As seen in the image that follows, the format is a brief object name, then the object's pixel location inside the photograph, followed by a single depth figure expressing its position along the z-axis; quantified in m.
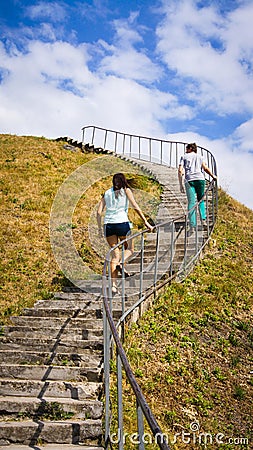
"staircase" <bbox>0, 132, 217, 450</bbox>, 3.98
